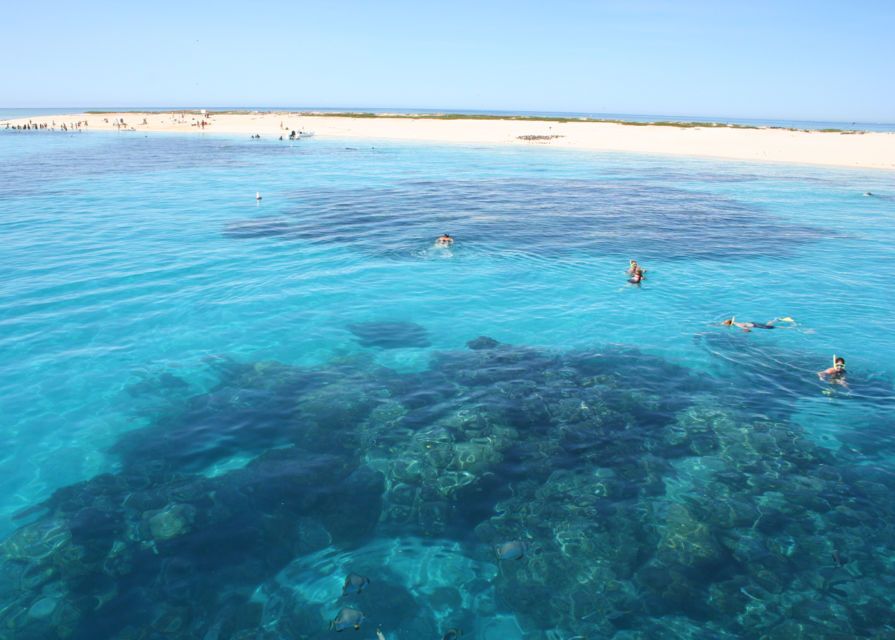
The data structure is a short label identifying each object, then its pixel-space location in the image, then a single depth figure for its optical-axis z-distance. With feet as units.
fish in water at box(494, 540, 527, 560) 33.37
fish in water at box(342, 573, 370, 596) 31.27
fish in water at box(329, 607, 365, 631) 29.19
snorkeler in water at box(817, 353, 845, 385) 55.06
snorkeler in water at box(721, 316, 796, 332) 67.77
